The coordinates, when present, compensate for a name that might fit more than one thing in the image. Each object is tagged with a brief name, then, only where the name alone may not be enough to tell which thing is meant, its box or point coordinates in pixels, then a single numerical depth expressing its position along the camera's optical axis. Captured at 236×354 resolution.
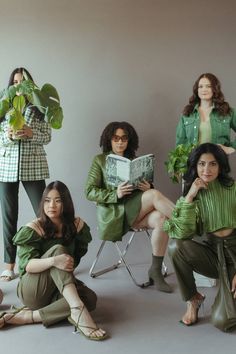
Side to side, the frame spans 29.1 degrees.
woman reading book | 2.79
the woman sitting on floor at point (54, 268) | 2.16
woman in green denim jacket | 2.77
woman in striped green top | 2.26
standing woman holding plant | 2.89
